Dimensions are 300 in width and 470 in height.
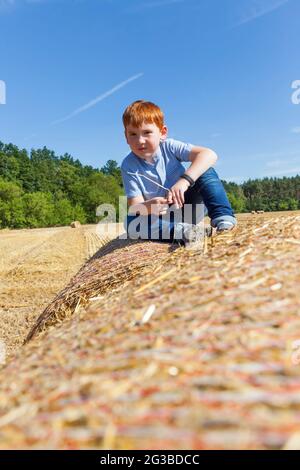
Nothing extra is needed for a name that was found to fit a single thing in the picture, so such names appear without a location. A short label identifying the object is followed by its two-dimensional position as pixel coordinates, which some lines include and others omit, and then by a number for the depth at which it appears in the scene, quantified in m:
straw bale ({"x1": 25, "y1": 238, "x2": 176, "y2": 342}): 2.15
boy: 2.54
